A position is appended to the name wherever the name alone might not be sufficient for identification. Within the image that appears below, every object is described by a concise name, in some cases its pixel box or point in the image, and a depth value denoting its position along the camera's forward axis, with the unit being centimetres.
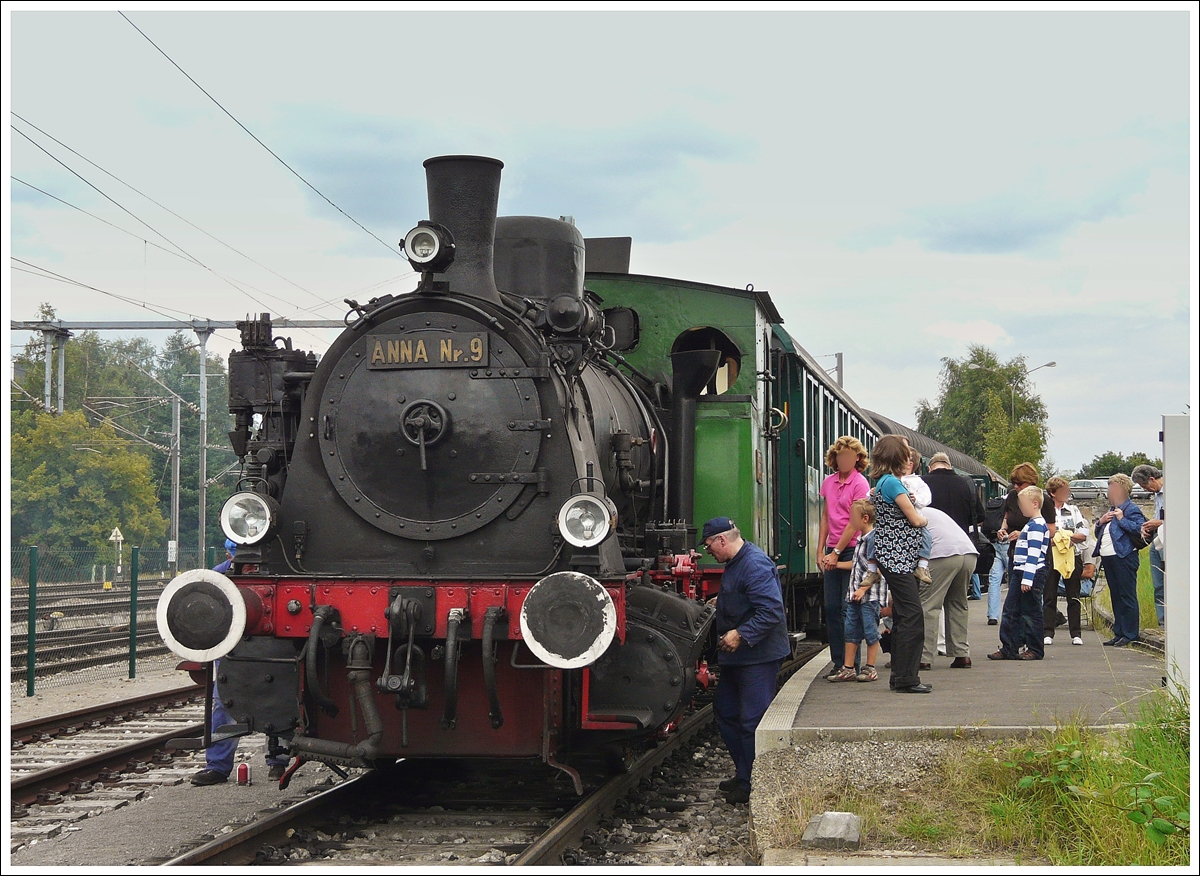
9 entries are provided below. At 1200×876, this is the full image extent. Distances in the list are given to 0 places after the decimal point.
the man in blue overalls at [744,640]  648
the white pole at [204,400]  2308
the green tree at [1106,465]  6178
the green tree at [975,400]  6191
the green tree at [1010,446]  3816
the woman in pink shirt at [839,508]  849
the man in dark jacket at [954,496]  946
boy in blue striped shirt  880
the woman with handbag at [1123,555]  1005
